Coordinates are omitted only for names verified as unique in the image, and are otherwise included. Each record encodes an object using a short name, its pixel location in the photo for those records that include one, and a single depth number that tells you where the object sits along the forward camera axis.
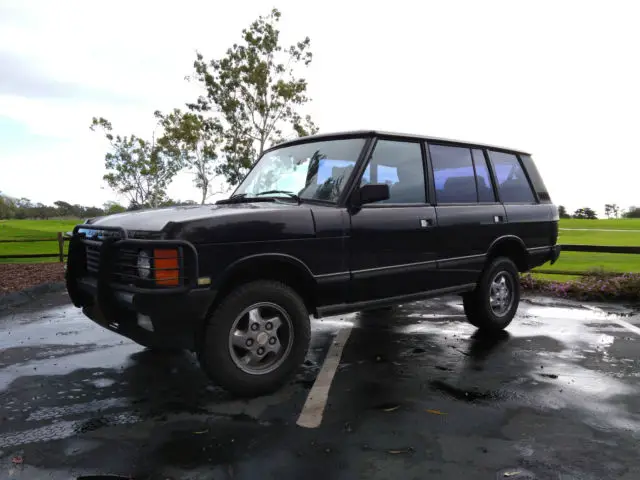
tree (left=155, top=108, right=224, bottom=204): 27.19
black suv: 3.25
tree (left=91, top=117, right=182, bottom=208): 36.28
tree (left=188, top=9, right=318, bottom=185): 25.95
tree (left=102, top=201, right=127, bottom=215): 38.72
